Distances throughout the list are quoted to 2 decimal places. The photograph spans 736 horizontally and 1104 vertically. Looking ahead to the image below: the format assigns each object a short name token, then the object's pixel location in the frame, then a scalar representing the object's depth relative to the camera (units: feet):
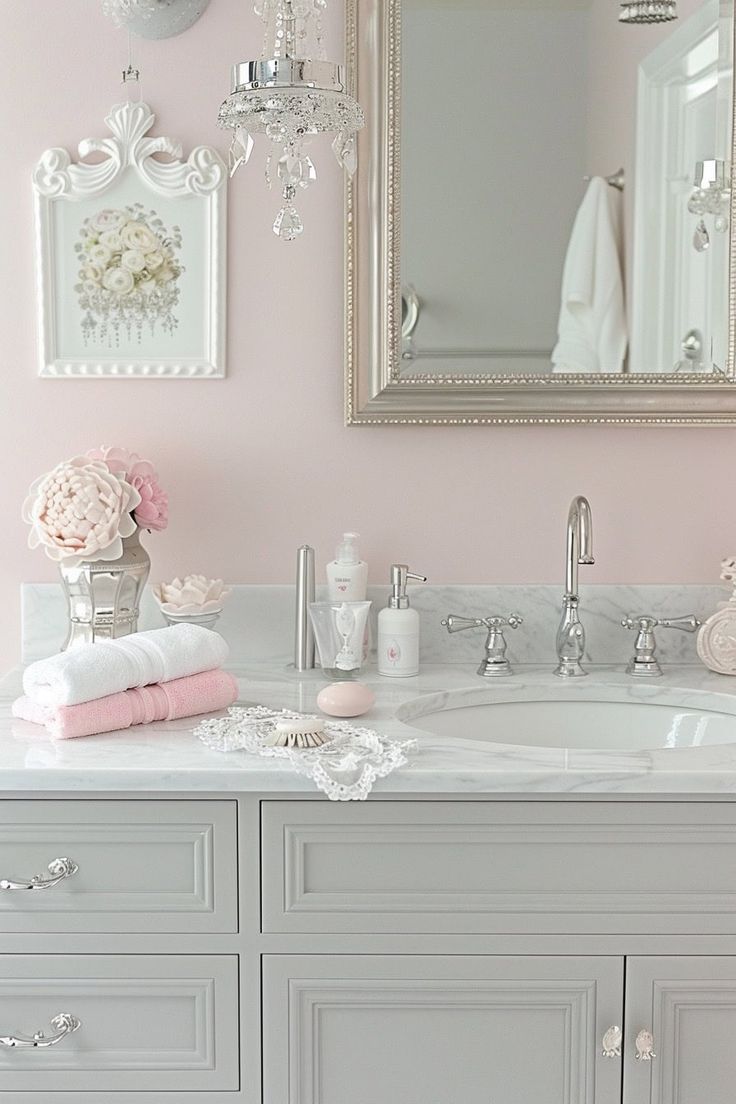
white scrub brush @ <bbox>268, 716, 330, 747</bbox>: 4.90
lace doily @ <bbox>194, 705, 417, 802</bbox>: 4.61
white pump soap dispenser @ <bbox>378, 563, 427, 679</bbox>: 6.10
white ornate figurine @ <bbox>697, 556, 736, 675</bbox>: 6.15
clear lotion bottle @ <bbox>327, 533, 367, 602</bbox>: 6.21
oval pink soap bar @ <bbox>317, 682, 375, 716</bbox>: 5.30
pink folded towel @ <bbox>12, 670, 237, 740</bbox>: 5.02
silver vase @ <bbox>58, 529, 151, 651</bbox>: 5.96
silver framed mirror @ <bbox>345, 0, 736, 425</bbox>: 6.23
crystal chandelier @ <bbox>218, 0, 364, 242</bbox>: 4.68
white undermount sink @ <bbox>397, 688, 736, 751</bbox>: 5.81
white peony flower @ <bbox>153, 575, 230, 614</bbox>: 6.07
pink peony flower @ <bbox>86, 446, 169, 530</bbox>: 6.02
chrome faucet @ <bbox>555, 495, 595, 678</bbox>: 6.15
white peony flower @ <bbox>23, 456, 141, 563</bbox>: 5.82
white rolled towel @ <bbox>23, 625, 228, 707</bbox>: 5.01
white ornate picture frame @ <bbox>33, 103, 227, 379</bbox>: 6.30
